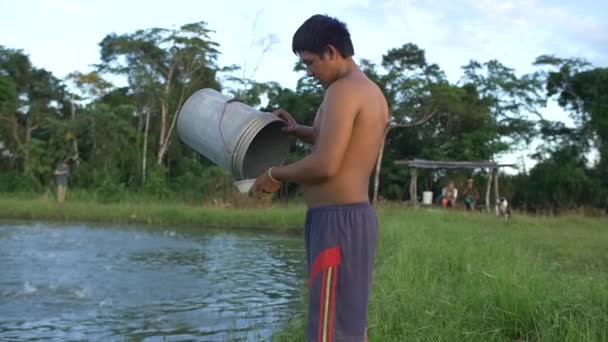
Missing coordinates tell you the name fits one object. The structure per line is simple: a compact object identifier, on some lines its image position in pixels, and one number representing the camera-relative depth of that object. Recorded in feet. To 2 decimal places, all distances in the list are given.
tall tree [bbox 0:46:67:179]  74.79
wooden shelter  62.80
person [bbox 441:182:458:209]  63.01
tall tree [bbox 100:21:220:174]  80.74
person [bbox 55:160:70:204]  57.31
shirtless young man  6.91
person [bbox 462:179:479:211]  60.18
